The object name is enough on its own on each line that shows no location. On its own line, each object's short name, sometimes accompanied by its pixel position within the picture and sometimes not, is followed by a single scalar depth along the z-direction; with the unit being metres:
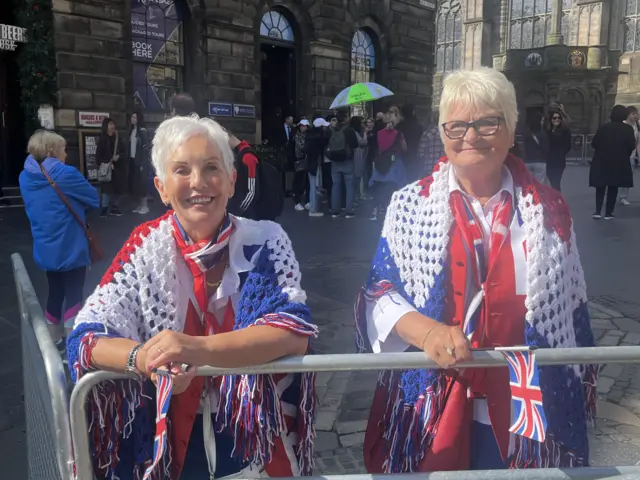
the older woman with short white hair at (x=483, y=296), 1.97
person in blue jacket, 4.95
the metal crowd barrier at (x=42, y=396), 1.53
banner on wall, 14.40
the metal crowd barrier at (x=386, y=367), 1.48
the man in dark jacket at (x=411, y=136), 11.57
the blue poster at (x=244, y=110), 16.11
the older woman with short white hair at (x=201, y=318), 1.83
